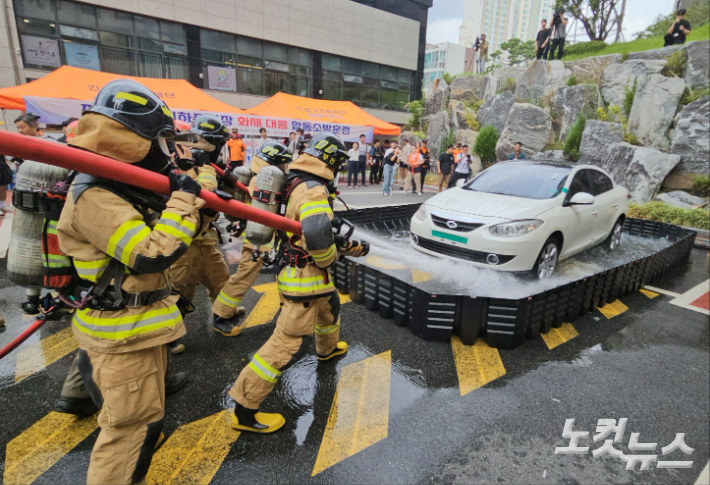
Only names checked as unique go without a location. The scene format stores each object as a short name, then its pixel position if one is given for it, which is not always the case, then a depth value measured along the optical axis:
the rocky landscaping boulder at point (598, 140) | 13.05
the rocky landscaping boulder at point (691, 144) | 11.33
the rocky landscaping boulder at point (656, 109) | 12.47
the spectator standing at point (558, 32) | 16.16
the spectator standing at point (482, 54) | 21.62
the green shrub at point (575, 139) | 14.09
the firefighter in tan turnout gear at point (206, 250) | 3.34
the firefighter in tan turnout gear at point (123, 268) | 1.62
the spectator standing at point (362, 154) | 15.18
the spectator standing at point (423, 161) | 13.88
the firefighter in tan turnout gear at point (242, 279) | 3.63
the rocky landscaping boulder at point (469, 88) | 20.77
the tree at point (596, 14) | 20.42
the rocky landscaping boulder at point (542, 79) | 16.61
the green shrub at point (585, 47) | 18.45
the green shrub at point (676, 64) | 13.44
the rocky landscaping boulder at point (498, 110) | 17.61
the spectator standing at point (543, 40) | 16.95
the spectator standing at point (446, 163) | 13.80
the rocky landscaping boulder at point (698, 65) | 12.81
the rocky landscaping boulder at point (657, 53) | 13.86
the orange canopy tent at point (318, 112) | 14.31
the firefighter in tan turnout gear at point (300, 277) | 2.41
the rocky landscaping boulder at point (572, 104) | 14.78
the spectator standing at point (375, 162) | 16.92
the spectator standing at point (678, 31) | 13.82
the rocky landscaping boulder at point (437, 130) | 20.06
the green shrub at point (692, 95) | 12.26
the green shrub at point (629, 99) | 13.84
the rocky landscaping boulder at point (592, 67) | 15.70
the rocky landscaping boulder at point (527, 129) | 15.56
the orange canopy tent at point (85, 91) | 9.84
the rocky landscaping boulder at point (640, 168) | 11.51
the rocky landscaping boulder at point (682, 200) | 10.79
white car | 4.63
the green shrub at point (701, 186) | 11.05
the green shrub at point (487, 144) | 16.56
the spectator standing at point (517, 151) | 10.20
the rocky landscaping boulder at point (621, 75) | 14.02
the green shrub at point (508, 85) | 18.61
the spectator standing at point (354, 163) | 15.06
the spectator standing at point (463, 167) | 11.96
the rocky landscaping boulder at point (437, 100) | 22.73
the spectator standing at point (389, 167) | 13.39
